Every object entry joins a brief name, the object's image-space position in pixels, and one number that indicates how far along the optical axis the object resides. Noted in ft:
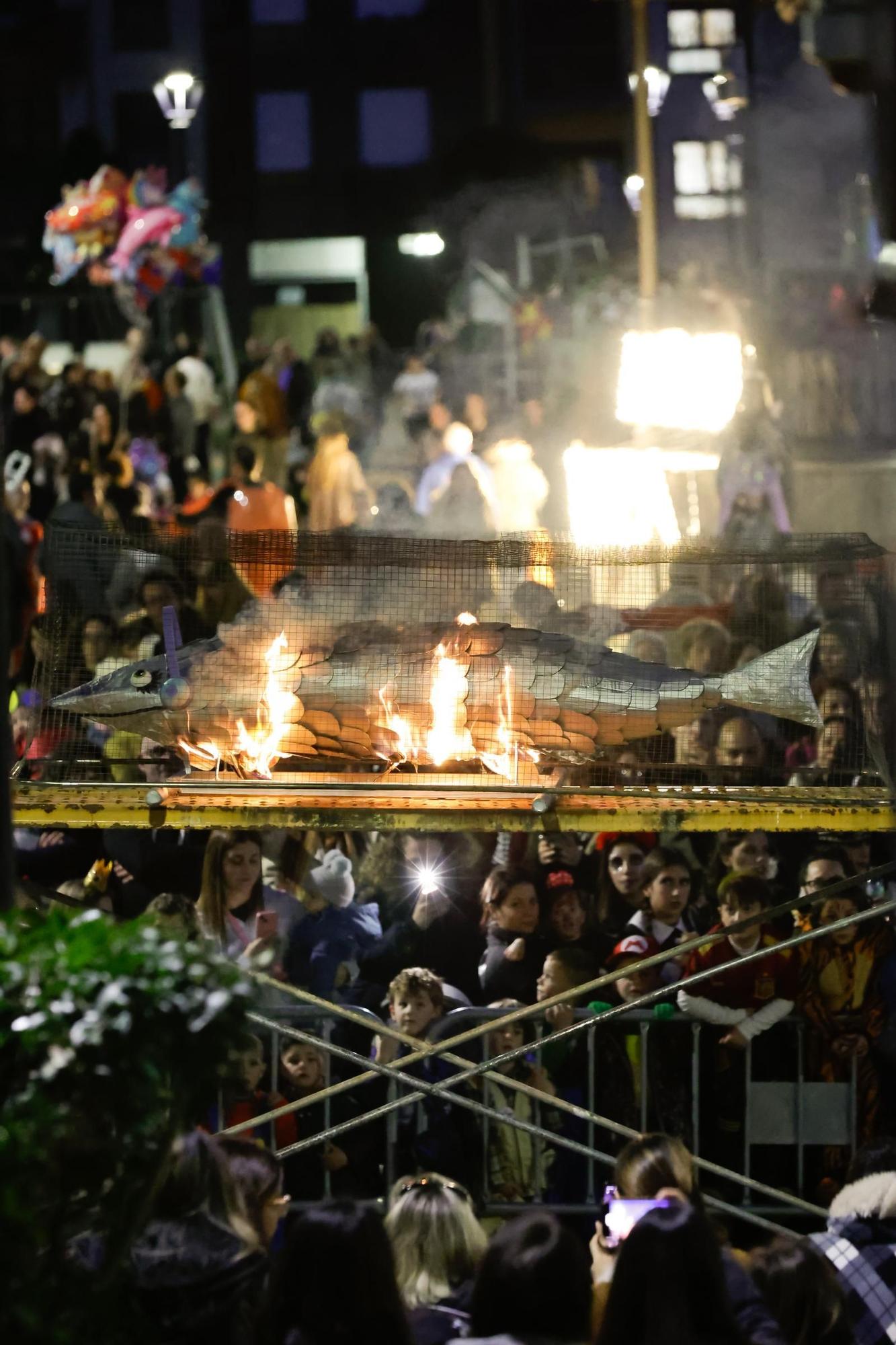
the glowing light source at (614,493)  90.94
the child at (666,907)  48.83
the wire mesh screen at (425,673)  44.29
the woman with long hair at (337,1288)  27.50
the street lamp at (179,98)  189.16
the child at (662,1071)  46.75
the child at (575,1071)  46.96
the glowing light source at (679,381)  95.96
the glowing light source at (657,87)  179.73
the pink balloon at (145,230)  142.61
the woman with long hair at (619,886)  50.44
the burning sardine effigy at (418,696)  44.14
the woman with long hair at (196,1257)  27.73
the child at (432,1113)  45.96
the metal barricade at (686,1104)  45.55
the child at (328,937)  49.32
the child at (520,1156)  46.11
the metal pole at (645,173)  111.86
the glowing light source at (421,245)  227.81
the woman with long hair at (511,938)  48.96
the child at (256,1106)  44.91
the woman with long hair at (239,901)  49.26
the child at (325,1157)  46.50
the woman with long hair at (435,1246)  32.01
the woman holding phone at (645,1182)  33.09
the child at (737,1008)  46.44
